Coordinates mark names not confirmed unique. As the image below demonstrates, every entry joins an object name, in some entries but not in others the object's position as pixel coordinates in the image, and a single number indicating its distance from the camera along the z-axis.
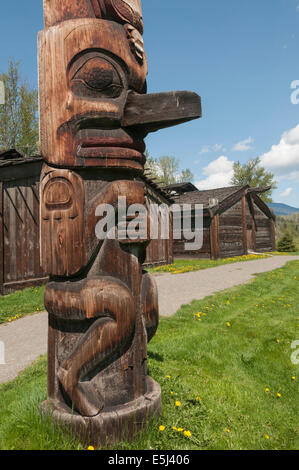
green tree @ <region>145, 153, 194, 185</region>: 34.94
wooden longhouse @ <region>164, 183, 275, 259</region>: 17.16
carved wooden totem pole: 2.22
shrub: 26.25
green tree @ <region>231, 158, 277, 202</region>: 34.25
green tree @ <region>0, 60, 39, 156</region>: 17.48
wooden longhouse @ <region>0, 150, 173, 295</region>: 8.41
